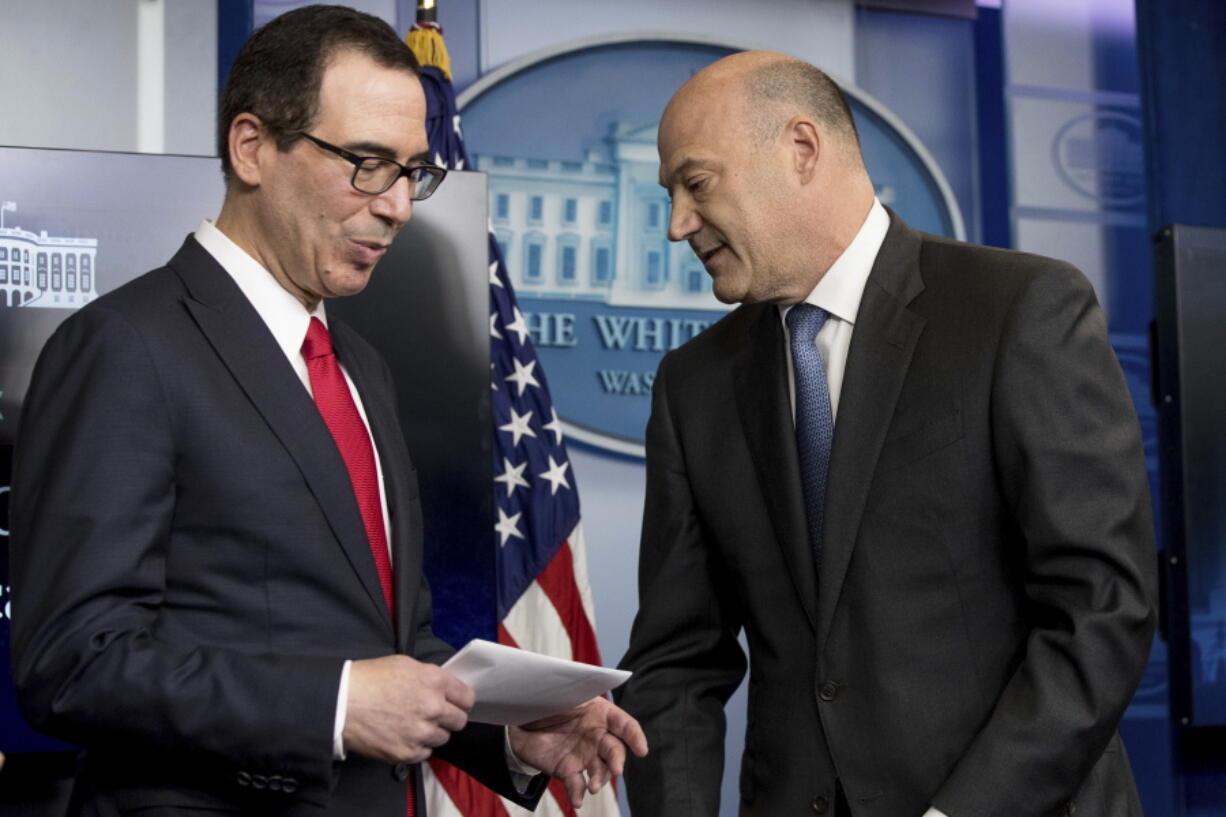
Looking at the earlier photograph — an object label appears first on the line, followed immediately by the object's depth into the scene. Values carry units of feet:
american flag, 11.26
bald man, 6.14
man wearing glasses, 5.03
